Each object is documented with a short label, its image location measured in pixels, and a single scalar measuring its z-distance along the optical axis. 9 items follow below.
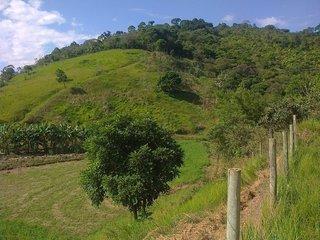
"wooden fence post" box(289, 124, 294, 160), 7.27
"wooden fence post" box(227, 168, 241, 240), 2.88
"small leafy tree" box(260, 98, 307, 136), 20.54
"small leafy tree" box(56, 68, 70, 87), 56.50
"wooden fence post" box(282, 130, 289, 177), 5.44
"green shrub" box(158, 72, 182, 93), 53.50
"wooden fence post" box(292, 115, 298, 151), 7.97
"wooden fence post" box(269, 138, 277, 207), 4.38
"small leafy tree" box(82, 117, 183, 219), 14.91
